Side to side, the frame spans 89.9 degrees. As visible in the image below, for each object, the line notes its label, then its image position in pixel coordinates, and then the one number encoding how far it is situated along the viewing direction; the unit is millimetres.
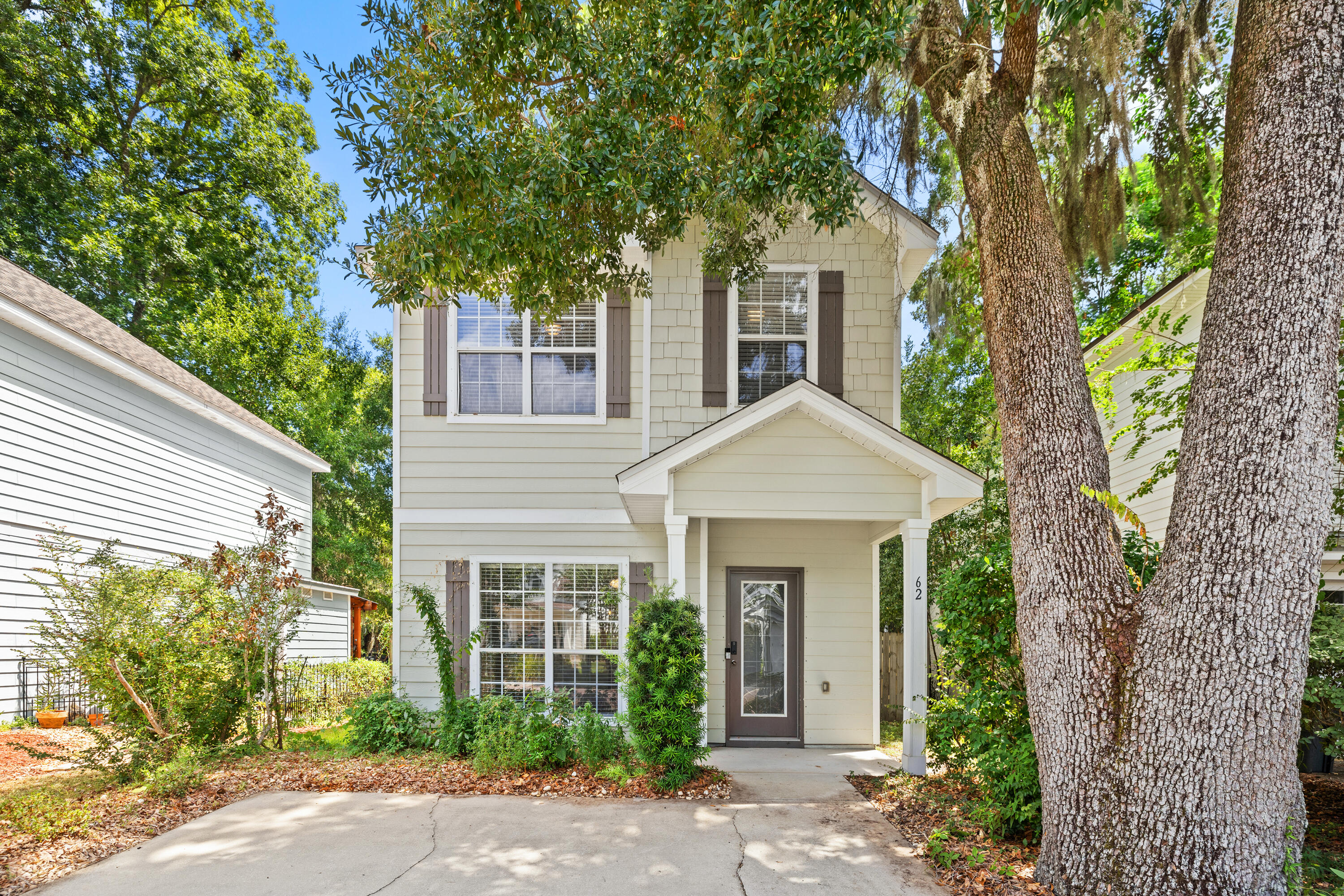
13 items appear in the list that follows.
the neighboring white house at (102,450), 7918
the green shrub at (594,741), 6172
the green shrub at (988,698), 4492
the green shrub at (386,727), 6820
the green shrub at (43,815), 4398
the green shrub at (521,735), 6172
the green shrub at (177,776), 5223
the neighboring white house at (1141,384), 8828
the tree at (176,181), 13859
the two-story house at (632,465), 7562
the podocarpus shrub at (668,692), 5719
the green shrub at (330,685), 8219
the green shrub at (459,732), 6559
